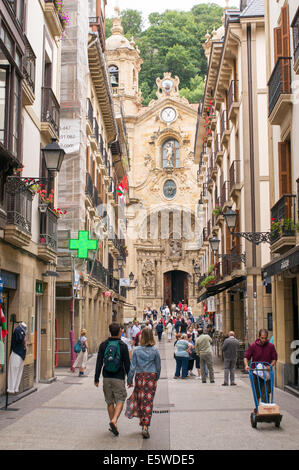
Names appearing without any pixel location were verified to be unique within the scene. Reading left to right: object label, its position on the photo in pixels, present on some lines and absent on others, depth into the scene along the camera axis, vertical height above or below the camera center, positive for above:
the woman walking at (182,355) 19.12 -1.35
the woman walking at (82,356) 19.33 -1.40
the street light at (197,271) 51.10 +3.27
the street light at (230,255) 21.94 +1.94
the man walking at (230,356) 16.78 -1.22
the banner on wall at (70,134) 23.52 +6.62
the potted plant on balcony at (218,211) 26.66 +4.18
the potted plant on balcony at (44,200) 15.71 +2.85
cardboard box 9.50 -1.50
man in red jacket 10.85 -0.71
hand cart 9.77 -1.15
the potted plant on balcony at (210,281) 30.44 +1.46
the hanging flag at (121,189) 40.10 +7.85
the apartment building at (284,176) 14.04 +3.32
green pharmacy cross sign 21.72 +2.32
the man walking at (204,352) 17.69 -1.17
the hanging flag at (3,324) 11.20 -0.22
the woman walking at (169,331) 41.88 -1.36
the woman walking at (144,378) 9.20 -1.00
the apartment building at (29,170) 11.95 +2.98
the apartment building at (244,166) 21.56 +5.28
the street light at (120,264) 44.36 +3.40
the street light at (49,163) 11.98 +2.83
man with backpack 9.23 -0.87
